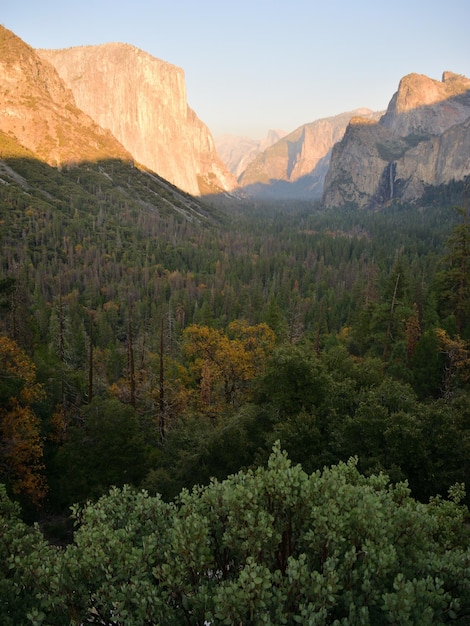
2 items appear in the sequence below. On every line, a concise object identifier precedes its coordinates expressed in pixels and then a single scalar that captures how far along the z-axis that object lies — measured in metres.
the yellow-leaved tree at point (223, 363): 33.06
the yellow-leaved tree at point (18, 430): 22.02
